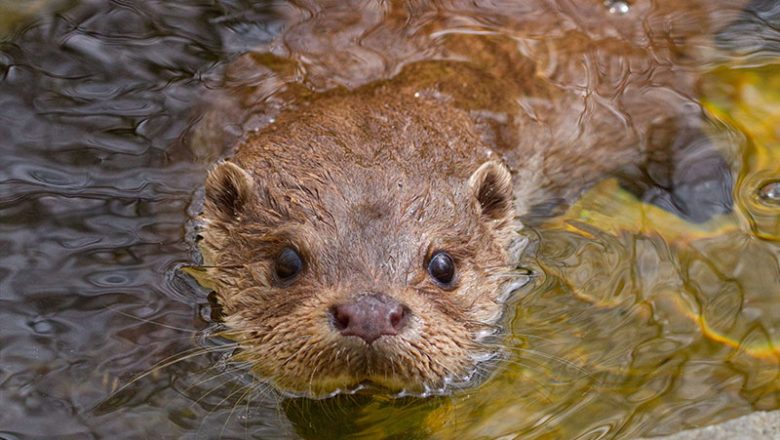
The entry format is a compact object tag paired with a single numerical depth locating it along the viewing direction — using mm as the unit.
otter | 4234
